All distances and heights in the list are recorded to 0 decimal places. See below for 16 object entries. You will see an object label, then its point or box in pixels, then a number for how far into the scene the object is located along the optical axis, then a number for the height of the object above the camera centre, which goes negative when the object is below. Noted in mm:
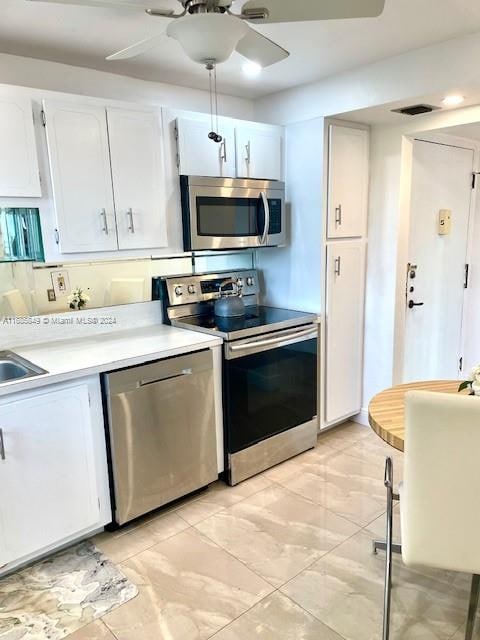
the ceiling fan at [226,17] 1412 +678
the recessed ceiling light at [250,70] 2512 +906
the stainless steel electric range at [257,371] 2615 -818
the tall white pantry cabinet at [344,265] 3000 -230
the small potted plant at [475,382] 1607 -538
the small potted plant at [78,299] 2609 -345
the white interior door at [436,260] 3250 -235
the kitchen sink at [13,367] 2094 -583
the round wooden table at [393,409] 1603 -692
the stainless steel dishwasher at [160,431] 2189 -976
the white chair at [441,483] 1290 -732
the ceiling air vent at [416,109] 2639 +694
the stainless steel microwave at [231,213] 2645 +125
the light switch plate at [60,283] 2535 -247
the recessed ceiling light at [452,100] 2478 +699
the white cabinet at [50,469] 1908 -998
